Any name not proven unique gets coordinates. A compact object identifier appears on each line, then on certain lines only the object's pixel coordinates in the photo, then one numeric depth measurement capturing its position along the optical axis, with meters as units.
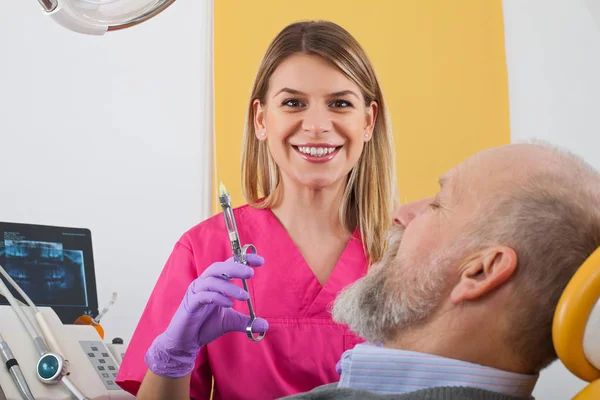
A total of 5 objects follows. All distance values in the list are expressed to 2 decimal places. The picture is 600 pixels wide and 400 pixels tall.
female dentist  1.45
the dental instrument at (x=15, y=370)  1.40
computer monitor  2.03
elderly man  1.02
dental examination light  1.10
